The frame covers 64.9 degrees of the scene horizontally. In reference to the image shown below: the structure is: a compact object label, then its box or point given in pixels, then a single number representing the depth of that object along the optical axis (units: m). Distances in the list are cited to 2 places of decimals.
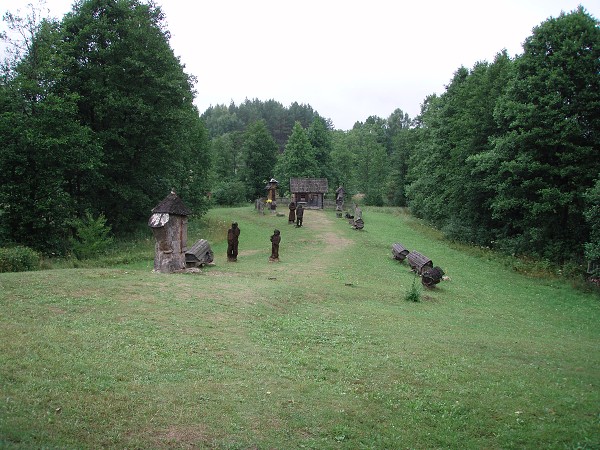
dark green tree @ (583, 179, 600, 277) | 21.14
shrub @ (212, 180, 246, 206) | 66.56
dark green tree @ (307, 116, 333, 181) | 72.06
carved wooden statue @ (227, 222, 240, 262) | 22.05
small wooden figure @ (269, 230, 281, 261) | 23.23
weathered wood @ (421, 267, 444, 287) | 19.61
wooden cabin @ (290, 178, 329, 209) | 58.81
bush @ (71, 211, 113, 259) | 21.70
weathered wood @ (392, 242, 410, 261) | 26.22
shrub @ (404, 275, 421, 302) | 16.98
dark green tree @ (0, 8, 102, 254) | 21.91
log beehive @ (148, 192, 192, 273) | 17.38
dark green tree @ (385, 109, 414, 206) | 75.38
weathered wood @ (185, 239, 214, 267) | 18.58
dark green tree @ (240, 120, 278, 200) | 70.75
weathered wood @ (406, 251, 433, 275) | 22.21
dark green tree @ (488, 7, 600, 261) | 25.48
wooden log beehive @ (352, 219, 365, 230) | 38.94
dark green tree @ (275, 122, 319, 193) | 65.69
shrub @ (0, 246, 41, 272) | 16.73
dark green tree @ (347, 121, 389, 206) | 79.00
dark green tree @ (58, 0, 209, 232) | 27.53
